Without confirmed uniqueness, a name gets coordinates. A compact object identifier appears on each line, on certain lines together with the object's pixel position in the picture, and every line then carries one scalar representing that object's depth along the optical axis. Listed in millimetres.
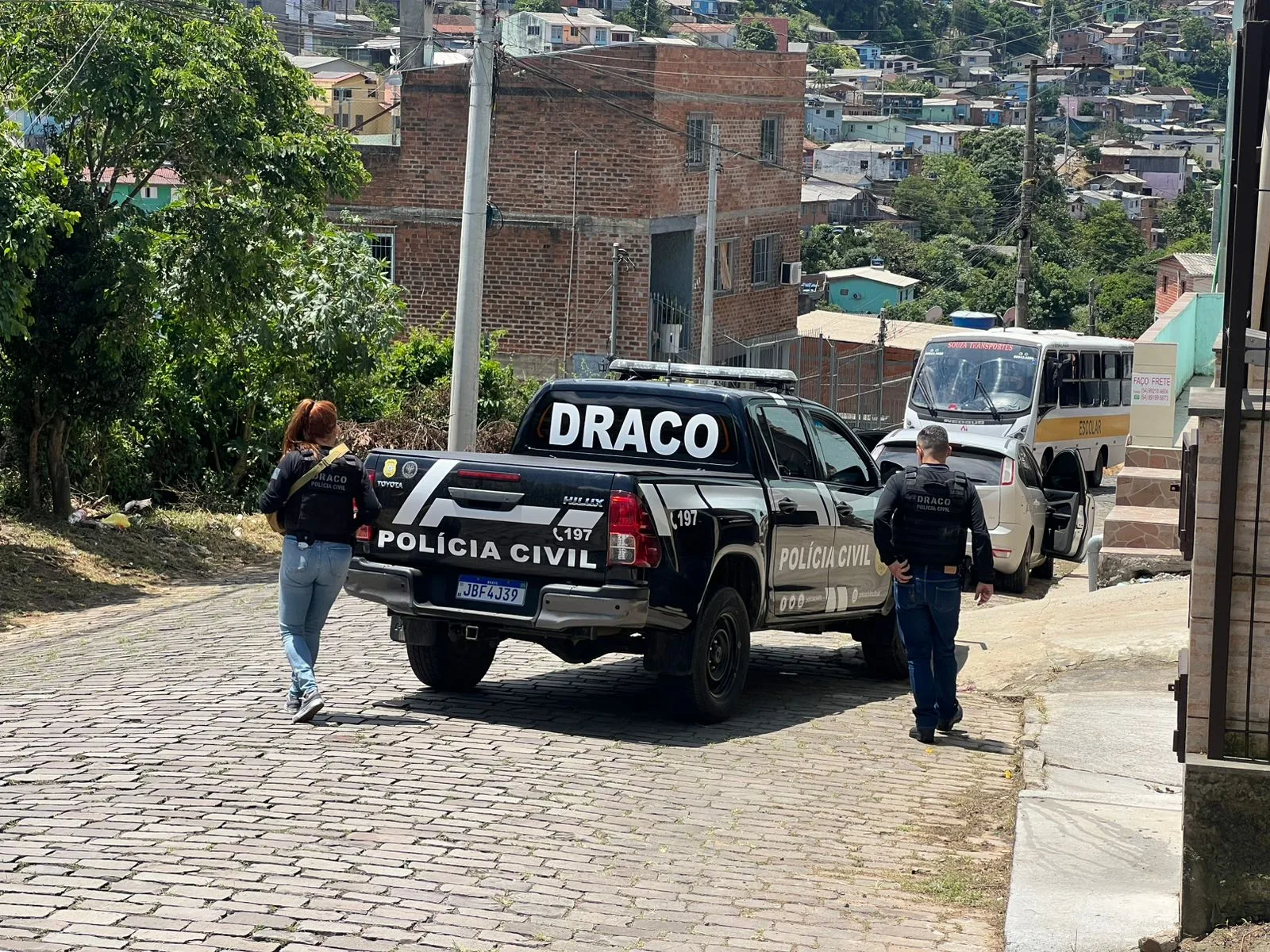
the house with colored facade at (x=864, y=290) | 81875
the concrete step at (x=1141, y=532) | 16188
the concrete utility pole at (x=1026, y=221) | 41781
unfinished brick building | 37188
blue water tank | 30203
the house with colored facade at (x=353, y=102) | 68188
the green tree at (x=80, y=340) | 16375
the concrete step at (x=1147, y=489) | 17625
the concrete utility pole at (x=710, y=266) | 35000
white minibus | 28094
